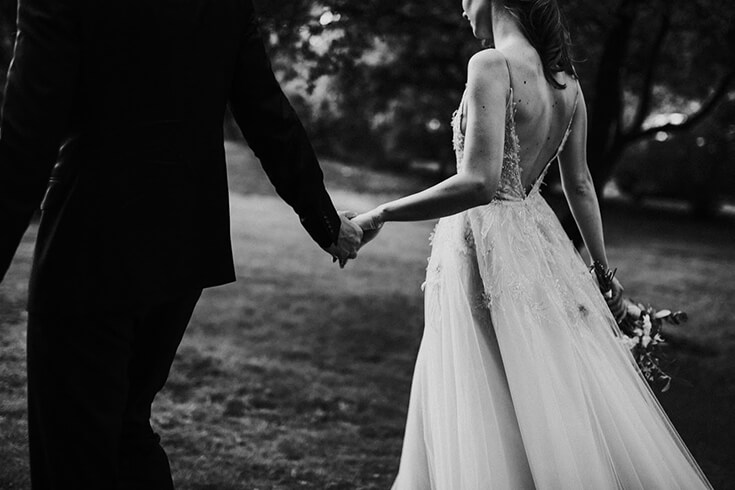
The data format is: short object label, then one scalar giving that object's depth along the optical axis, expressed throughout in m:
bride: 3.06
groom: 2.48
